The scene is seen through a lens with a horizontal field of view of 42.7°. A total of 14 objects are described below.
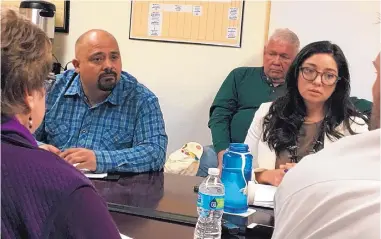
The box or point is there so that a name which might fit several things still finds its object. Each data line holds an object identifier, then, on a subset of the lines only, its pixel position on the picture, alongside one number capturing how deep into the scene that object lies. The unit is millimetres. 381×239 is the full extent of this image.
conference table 1342
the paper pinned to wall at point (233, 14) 3258
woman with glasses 2156
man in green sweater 2982
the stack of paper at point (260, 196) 1629
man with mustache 2191
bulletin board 3275
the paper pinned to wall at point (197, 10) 3337
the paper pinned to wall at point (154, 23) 3459
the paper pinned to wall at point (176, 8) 3365
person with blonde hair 868
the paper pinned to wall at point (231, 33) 3270
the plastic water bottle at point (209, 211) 1317
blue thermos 1535
